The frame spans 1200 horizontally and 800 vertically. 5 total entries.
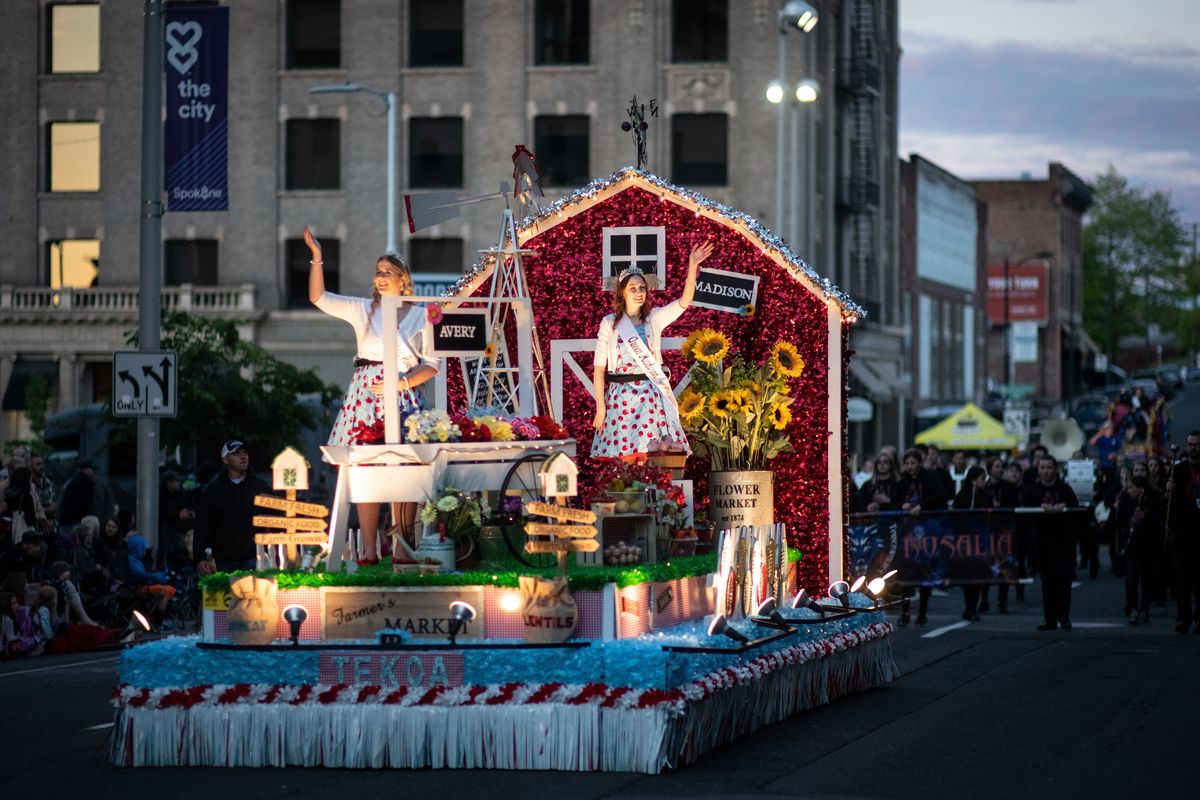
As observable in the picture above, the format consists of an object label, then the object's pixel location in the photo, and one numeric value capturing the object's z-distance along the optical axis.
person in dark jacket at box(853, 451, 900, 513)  22.89
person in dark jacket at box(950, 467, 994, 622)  23.80
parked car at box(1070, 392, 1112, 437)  73.69
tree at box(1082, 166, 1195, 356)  121.62
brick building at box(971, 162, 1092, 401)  100.31
